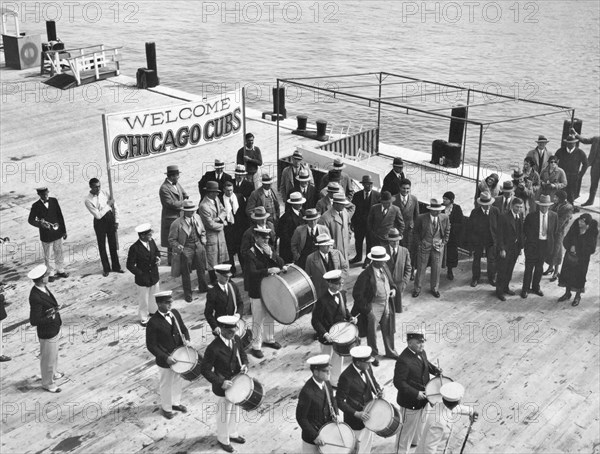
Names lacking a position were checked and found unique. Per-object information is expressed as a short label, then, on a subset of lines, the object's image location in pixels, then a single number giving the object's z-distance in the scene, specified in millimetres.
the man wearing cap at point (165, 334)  9820
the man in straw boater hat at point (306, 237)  12586
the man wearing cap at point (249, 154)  15793
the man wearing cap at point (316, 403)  8383
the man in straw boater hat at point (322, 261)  11711
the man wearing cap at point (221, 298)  10539
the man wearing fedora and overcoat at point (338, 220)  13175
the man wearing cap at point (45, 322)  10484
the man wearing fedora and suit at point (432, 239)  13320
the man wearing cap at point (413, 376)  9008
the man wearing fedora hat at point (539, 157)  16922
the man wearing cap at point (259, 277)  11742
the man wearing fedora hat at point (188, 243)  12969
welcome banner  13953
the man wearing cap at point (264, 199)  13961
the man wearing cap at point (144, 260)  12109
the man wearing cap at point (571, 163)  17297
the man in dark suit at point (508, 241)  13383
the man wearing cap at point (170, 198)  13945
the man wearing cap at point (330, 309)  10508
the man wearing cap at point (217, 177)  14719
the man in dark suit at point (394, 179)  15120
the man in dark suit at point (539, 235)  13336
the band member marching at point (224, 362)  9297
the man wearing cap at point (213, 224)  13281
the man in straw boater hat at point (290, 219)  13422
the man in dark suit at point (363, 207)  14344
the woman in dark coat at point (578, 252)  13047
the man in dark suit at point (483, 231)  13641
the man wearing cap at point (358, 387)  8602
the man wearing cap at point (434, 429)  9125
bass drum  11117
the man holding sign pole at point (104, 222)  13773
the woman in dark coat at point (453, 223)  13793
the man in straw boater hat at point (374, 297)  11094
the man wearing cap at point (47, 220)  13664
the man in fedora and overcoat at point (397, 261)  11961
